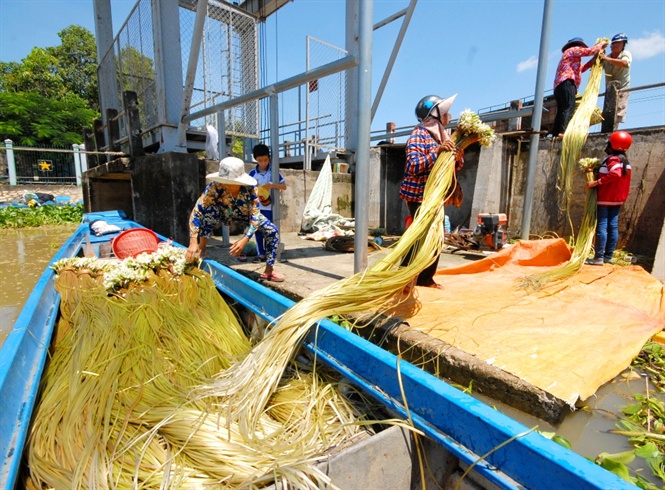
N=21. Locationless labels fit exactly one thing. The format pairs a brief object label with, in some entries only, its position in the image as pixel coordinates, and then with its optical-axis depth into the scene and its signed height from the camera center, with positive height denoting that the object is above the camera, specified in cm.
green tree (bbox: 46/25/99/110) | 2886 +1001
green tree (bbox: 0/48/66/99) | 2548 +756
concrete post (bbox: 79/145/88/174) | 1907 +113
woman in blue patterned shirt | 345 -27
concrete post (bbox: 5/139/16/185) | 1782 +71
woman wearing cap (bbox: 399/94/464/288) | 305 +36
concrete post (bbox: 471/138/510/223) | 595 +15
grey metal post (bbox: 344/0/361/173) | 791 +226
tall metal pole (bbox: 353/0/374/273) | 294 +52
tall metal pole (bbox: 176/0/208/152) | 446 +167
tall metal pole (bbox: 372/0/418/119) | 529 +215
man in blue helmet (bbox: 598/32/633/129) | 517 +184
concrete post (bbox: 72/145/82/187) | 1958 +97
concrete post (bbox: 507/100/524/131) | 774 +146
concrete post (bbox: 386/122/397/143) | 1232 +216
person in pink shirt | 528 +180
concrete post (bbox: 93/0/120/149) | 1021 +367
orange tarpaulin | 210 -97
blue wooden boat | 104 -83
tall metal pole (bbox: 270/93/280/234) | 405 +43
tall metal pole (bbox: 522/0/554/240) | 504 +113
